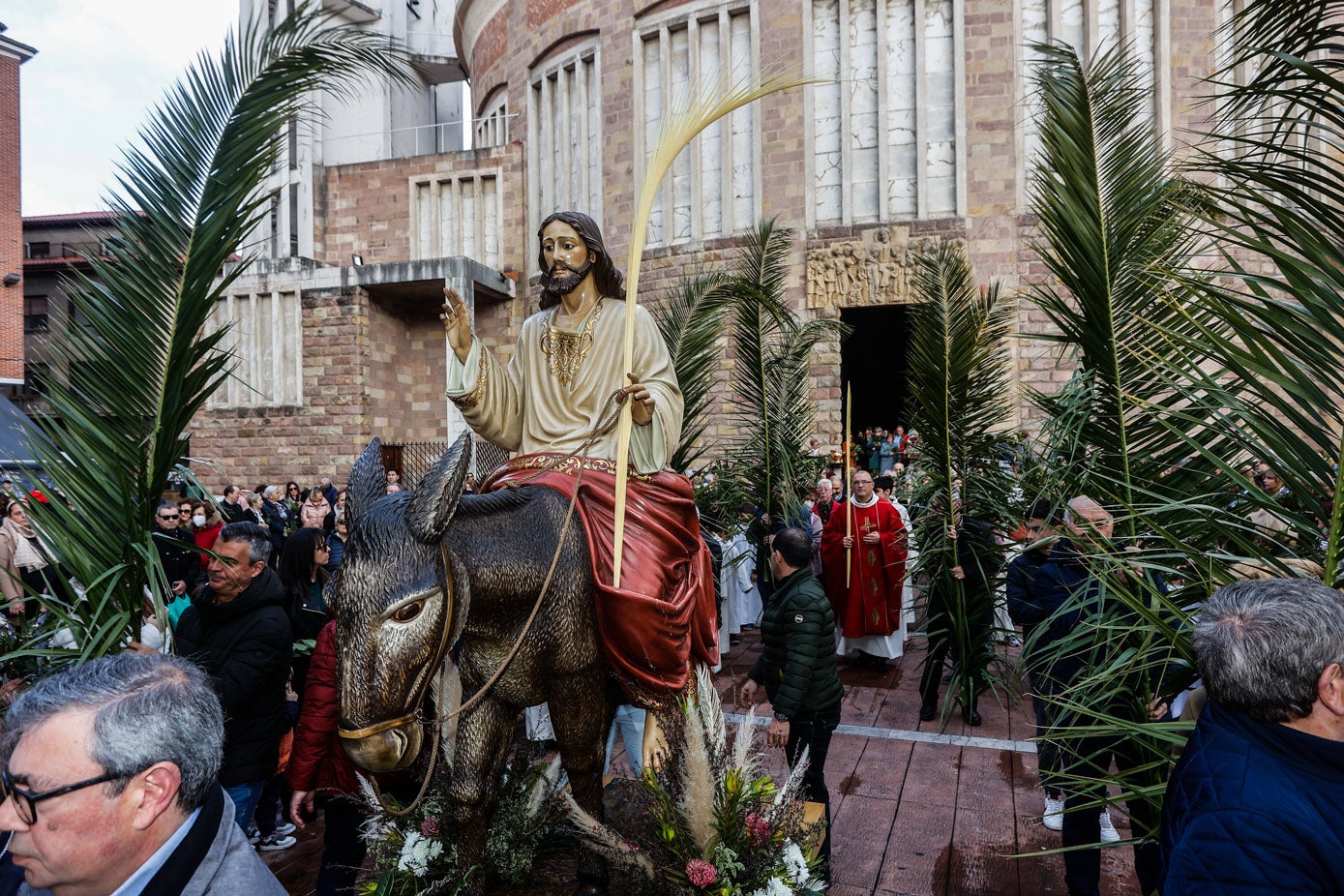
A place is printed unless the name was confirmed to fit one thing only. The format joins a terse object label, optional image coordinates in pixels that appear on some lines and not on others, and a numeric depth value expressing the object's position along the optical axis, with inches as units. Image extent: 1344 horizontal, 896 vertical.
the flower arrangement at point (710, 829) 105.2
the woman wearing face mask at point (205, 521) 333.0
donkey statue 83.0
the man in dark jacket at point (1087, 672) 104.0
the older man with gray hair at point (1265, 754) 56.1
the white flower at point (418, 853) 114.4
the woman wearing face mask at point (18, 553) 246.7
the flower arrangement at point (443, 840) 114.7
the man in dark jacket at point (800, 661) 152.6
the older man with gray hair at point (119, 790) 52.5
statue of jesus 109.8
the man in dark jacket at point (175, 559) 252.5
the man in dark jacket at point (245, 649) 126.4
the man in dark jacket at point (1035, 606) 161.2
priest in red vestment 305.4
